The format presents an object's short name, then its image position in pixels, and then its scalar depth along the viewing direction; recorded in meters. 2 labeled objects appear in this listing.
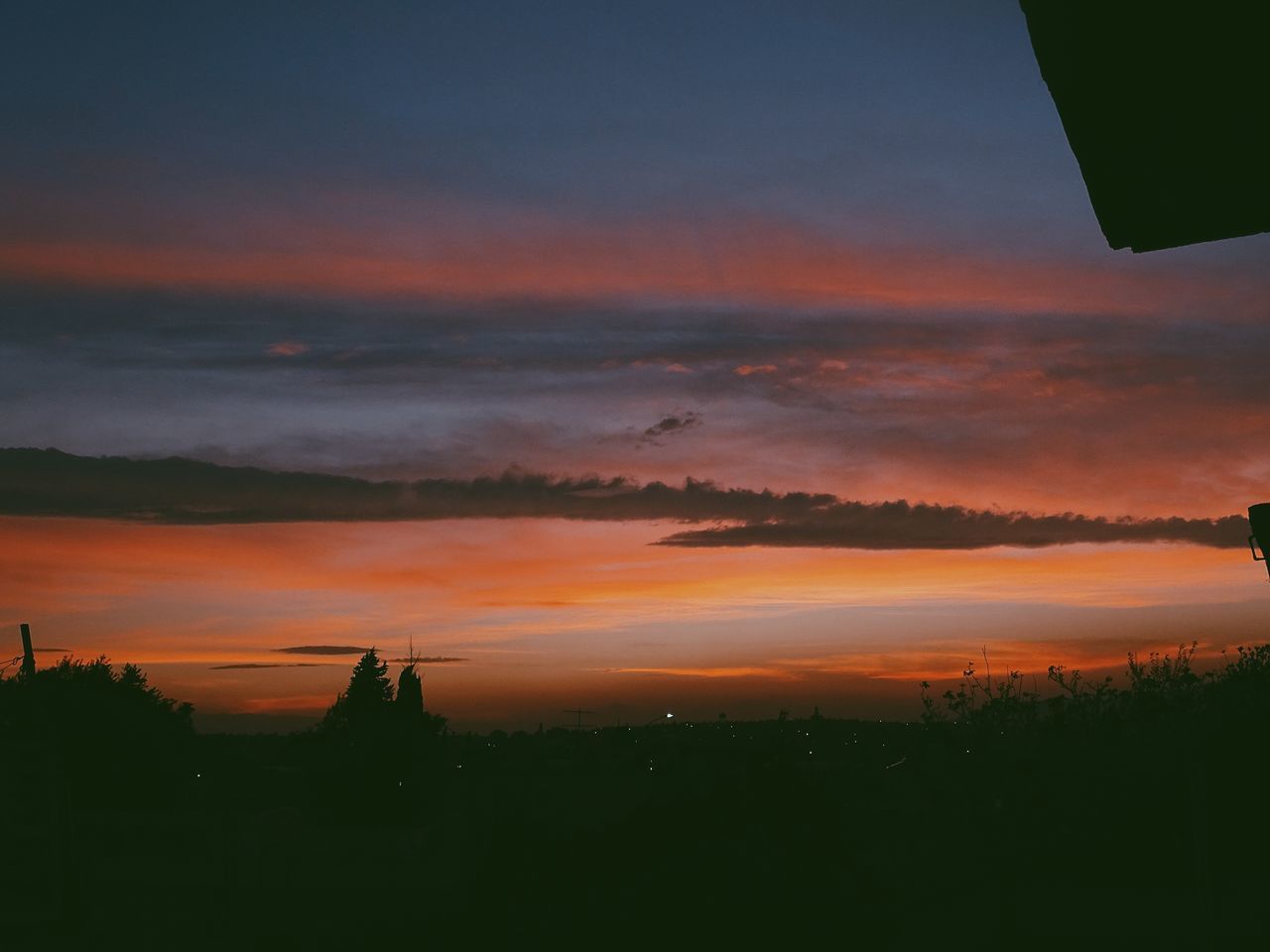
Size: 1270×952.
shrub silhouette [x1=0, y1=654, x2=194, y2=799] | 38.53
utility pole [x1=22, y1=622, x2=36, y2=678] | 20.86
